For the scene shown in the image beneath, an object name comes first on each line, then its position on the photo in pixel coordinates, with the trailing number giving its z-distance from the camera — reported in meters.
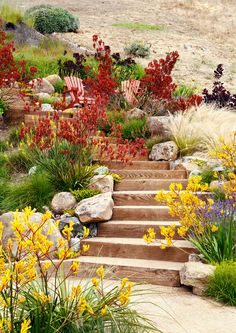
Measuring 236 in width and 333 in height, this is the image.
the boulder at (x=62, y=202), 5.96
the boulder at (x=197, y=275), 4.41
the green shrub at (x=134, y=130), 8.08
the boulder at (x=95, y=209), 5.64
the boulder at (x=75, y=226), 5.68
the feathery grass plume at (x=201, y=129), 7.23
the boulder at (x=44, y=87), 10.46
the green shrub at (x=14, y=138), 8.16
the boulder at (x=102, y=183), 6.28
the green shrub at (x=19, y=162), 7.09
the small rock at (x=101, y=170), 6.65
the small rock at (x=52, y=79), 11.11
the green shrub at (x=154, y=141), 7.81
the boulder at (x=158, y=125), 8.02
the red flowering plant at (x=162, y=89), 8.49
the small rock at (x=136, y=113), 8.62
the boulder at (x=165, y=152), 7.43
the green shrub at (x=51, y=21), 16.44
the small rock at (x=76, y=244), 5.47
